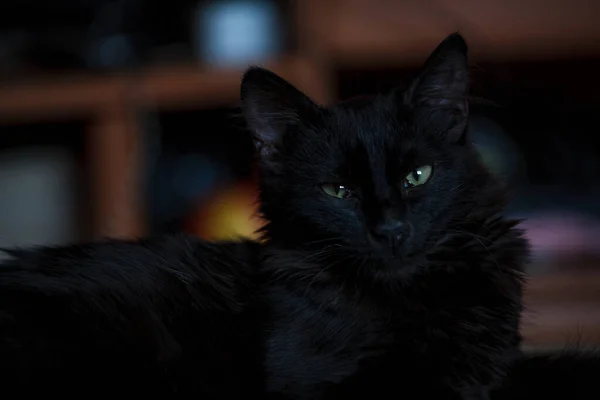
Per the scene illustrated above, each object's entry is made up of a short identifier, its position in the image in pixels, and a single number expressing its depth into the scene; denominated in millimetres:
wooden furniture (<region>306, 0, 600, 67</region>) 2229
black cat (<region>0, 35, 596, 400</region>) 1025
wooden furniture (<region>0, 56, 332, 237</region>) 2305
